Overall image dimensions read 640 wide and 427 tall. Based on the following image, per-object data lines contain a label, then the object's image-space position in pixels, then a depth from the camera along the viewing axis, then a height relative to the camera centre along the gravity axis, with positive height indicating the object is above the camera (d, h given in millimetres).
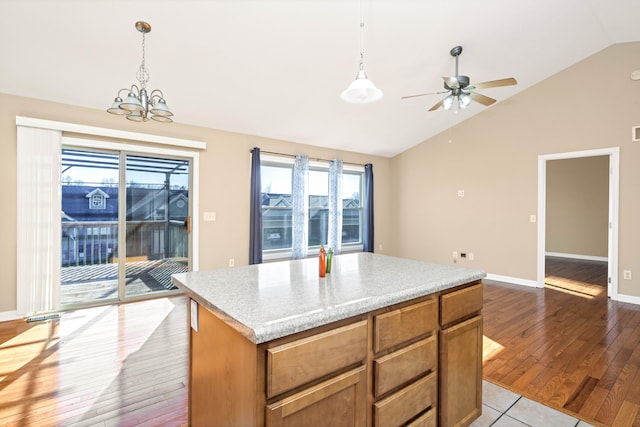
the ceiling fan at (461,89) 3443 +1496
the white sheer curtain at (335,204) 6176 +164
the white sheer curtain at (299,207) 5629 +85
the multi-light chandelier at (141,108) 2277 +791
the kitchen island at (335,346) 1028 -554
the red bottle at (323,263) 1730 -294
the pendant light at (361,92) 2072 +837
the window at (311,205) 5605 +138
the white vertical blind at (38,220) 3457 -131
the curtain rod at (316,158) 5365 +1054
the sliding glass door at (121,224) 3977 -206
